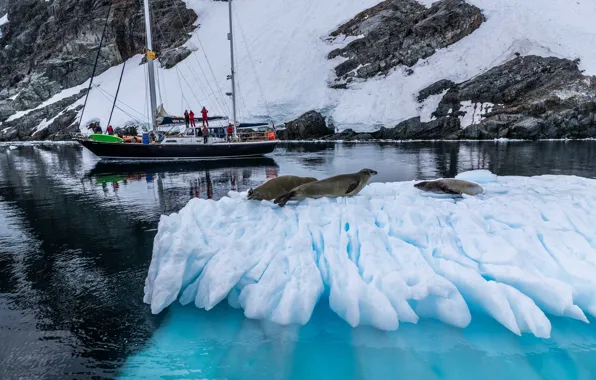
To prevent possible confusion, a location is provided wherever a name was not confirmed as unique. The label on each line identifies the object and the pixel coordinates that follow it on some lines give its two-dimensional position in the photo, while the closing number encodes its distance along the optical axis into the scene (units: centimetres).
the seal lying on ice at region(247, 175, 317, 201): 629
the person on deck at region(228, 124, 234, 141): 2240
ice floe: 379
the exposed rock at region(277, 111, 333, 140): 3778
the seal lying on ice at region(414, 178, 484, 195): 655
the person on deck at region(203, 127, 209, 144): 2114
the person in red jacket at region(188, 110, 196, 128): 2199
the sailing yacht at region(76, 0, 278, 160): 2062
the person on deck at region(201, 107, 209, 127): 2255
